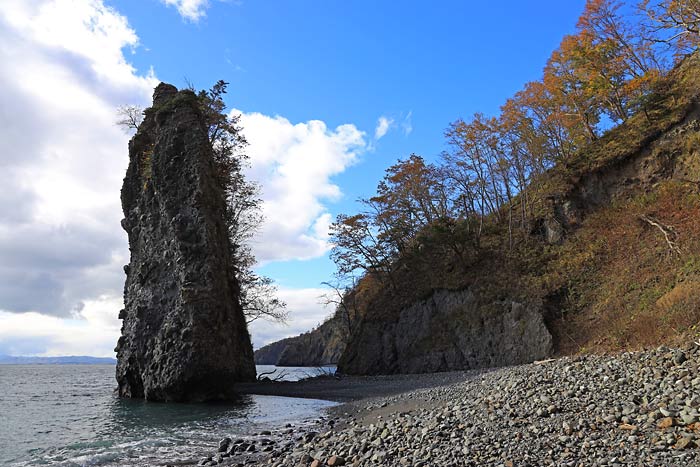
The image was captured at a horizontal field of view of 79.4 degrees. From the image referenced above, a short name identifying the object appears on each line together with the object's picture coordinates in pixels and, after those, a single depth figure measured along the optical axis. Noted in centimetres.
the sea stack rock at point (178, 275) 2198
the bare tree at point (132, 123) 3244
